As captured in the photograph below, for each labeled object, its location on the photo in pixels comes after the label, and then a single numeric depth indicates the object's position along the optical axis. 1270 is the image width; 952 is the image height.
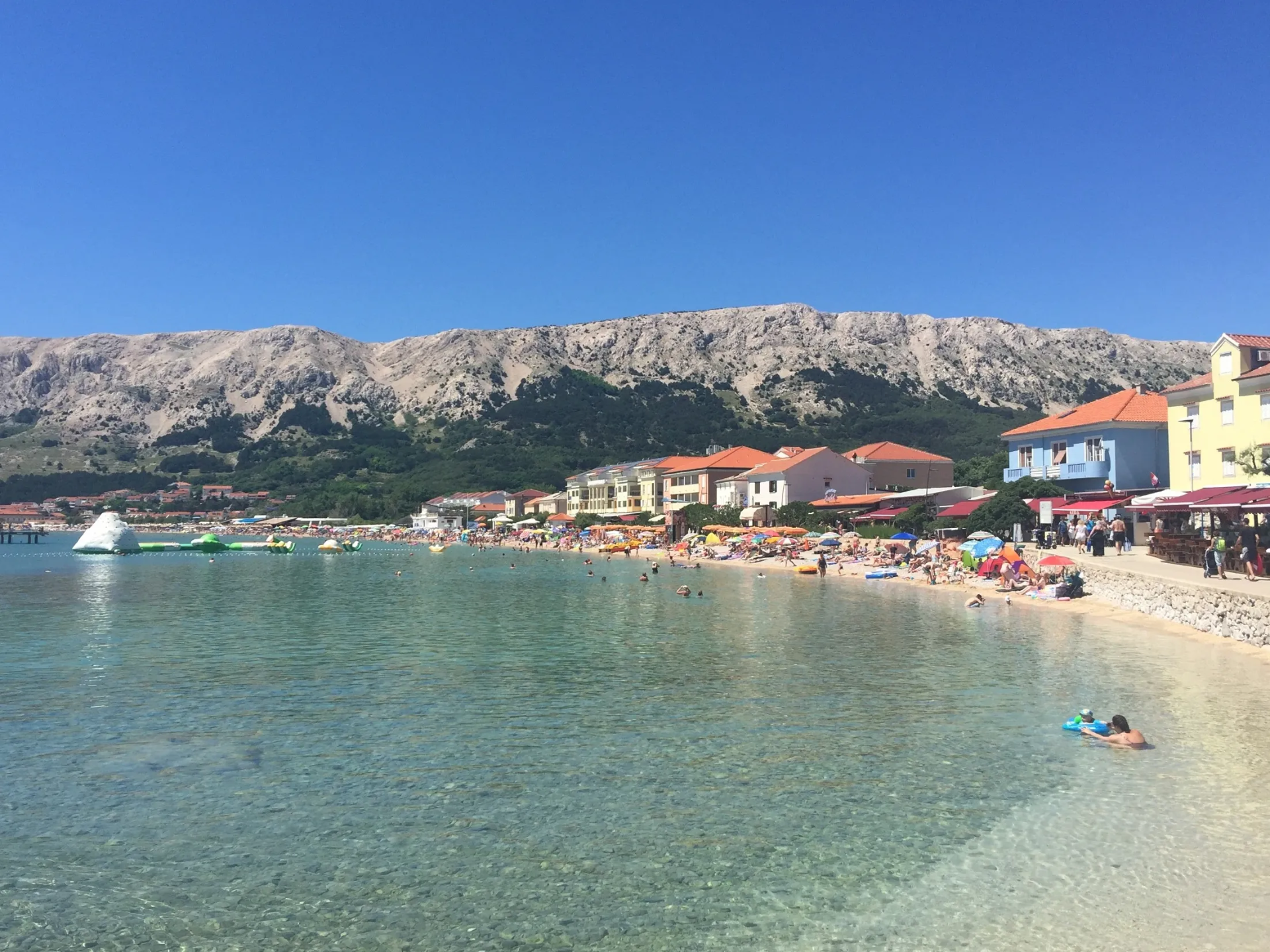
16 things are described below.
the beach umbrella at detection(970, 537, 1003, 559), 40.62
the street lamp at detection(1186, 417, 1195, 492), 38.47
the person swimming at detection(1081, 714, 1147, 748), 13.03
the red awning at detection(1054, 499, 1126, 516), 42.72
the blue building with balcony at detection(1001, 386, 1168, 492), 47.78
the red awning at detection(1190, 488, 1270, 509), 27.81
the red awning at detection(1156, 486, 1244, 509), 31.36
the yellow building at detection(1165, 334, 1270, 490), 34.75
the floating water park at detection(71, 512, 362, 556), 81.25
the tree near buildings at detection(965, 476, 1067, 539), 45.69
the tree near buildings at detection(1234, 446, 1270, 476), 31.77
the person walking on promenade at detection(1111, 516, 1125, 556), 38.47
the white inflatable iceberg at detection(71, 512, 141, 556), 81.06
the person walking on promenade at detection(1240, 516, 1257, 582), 25.88
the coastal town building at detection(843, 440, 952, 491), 83.81
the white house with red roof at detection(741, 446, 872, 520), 77.62
